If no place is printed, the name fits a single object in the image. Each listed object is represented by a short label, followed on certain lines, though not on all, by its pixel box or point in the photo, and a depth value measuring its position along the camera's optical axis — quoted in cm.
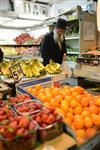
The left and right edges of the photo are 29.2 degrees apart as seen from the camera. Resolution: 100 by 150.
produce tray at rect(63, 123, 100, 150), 121
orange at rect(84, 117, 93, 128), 136
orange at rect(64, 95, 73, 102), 167
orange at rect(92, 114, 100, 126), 137
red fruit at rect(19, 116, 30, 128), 112
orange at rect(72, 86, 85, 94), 187
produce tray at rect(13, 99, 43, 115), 132
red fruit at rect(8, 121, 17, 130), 109
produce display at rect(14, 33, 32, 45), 648
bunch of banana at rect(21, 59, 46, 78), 224
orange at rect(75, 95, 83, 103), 167
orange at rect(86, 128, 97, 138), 130
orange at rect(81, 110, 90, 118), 145
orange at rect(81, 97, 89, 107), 162
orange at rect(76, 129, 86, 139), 128
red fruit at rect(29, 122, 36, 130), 112
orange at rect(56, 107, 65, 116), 147
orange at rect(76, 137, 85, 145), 120
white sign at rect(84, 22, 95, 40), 404
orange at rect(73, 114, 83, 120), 142
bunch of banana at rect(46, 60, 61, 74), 238
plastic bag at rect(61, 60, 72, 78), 246
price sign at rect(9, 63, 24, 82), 207
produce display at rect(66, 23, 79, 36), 441
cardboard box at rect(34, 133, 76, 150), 111
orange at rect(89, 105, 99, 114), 150
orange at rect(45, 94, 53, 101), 171
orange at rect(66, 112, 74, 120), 145
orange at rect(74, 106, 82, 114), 152
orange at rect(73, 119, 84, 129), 137
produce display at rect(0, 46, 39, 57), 564
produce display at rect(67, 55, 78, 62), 460
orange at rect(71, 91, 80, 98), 175
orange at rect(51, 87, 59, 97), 180
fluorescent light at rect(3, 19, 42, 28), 619
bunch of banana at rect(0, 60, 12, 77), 230
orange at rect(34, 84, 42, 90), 195
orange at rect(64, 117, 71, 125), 135
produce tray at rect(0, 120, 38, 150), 103
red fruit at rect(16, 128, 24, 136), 106
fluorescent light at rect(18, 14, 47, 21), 562
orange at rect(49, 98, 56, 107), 160
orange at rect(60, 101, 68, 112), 153
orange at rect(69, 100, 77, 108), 159
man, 335
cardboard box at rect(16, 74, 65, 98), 194
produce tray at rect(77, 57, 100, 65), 245
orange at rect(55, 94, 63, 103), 167
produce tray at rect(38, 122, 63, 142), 115
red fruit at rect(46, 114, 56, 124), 119
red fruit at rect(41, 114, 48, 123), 121
